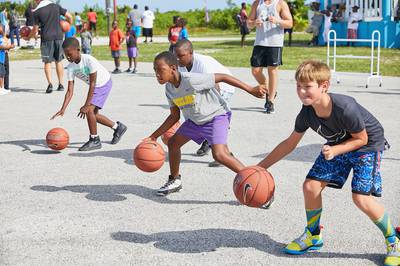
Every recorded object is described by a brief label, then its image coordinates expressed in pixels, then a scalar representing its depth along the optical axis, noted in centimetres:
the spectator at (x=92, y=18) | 4010
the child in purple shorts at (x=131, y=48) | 1916
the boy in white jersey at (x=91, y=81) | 816
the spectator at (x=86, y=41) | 2156
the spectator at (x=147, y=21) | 3521
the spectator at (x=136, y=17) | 3205
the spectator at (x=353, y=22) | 2792
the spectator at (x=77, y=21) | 3964
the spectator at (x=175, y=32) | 1597
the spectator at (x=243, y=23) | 2842
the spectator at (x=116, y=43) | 1916
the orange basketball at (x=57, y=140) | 805
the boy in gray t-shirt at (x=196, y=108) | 566
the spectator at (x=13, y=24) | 3335
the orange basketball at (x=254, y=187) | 471
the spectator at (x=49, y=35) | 1435
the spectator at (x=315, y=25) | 2936
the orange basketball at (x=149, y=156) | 596
